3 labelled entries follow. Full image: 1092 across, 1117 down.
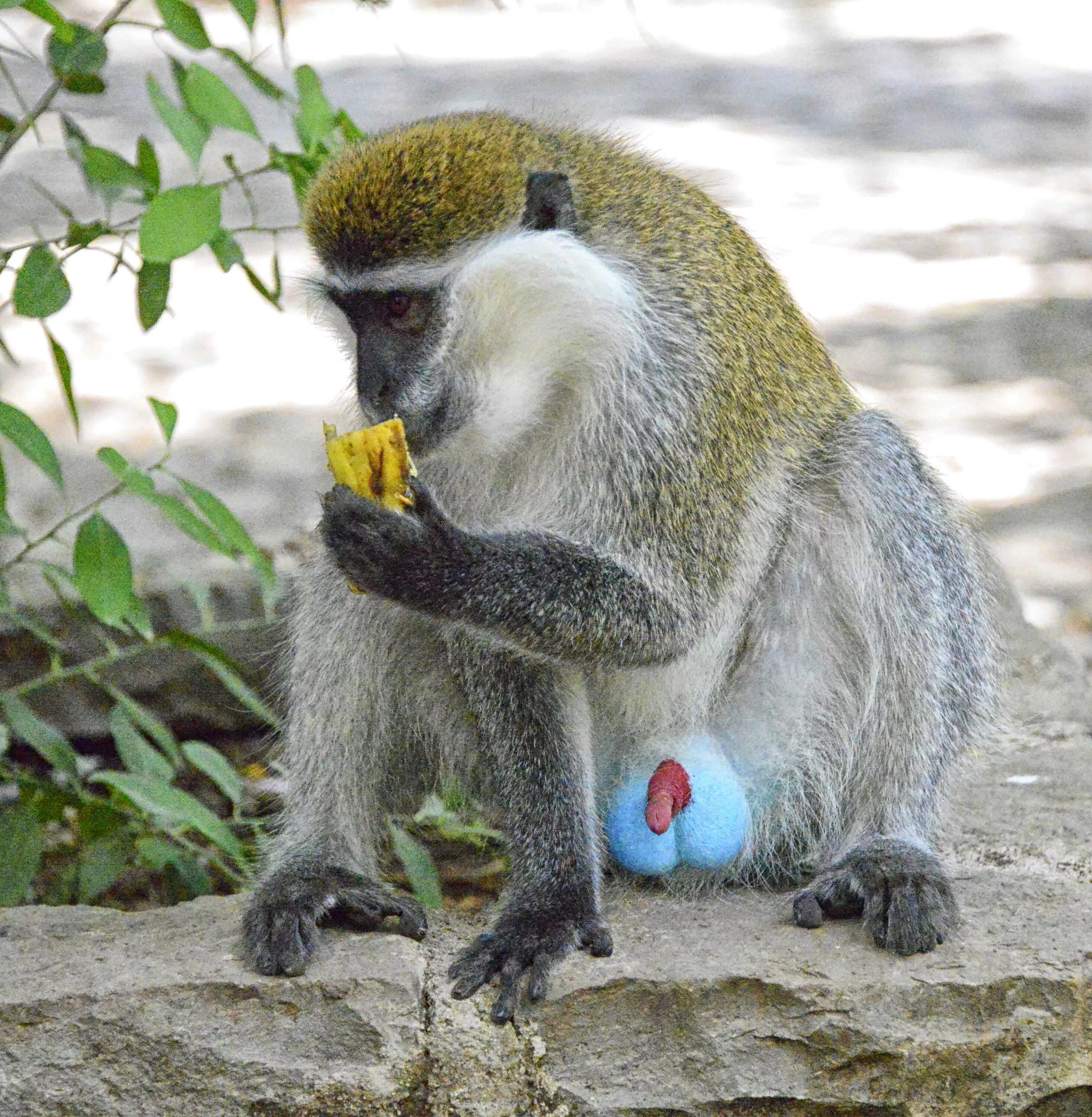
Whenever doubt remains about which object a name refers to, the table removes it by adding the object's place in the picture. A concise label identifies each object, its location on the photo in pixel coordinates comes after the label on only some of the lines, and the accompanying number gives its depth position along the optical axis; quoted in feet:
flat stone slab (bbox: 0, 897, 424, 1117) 22.43
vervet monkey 24.16
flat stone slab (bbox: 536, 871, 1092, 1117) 22.41
